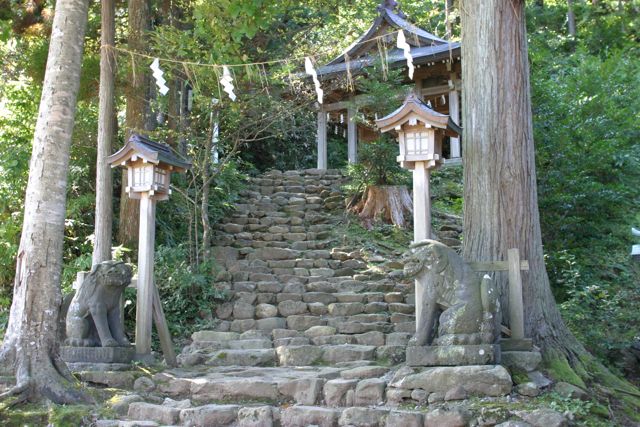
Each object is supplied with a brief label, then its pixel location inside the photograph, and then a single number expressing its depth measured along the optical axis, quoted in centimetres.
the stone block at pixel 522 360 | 651
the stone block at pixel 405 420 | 566
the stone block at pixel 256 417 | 607
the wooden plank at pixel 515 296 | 697
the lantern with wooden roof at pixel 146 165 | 853
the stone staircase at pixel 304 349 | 609
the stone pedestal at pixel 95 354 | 764
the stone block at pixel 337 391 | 648
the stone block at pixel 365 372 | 701
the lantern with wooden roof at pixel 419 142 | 739
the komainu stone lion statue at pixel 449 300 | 646
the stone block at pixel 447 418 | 557
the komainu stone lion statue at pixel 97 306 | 774
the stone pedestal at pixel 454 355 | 626
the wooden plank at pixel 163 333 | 842
